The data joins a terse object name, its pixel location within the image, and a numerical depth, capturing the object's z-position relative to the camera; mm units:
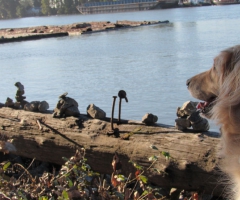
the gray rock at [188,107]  4048
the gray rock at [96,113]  4504
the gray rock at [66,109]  4637
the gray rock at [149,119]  4059
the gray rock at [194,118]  3777
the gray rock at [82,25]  31973
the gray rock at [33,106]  5086
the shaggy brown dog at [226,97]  2369
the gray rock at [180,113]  4062
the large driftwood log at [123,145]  3529
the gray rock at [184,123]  3855
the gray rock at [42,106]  5030
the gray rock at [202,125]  3758
